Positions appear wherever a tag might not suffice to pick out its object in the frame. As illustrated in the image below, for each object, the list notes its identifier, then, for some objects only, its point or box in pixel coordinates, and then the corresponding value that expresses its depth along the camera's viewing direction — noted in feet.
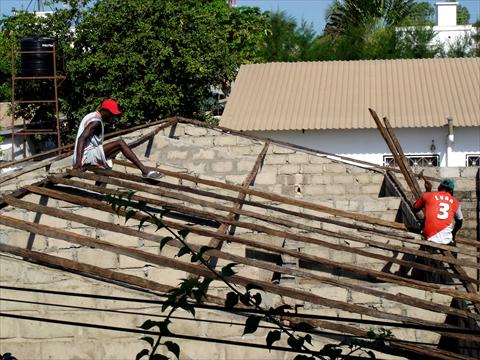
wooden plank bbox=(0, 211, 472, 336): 26.45
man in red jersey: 38.34
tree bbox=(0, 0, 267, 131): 94.07
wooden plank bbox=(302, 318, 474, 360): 24.39
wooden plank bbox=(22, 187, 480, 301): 29.96
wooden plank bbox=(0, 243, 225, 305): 27.17
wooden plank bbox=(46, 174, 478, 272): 32.53
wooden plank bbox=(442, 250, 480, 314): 29.27
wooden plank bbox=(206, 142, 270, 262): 32.86
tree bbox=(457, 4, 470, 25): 244.01
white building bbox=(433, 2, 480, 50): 139.23
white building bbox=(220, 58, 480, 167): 92.43
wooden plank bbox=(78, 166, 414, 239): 35.83
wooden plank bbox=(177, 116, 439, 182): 54.70
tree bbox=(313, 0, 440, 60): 128.36
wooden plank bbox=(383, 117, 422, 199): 43.35
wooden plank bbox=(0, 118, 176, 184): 38.37
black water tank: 83.66
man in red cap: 37.03
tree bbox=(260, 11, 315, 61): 140.05
